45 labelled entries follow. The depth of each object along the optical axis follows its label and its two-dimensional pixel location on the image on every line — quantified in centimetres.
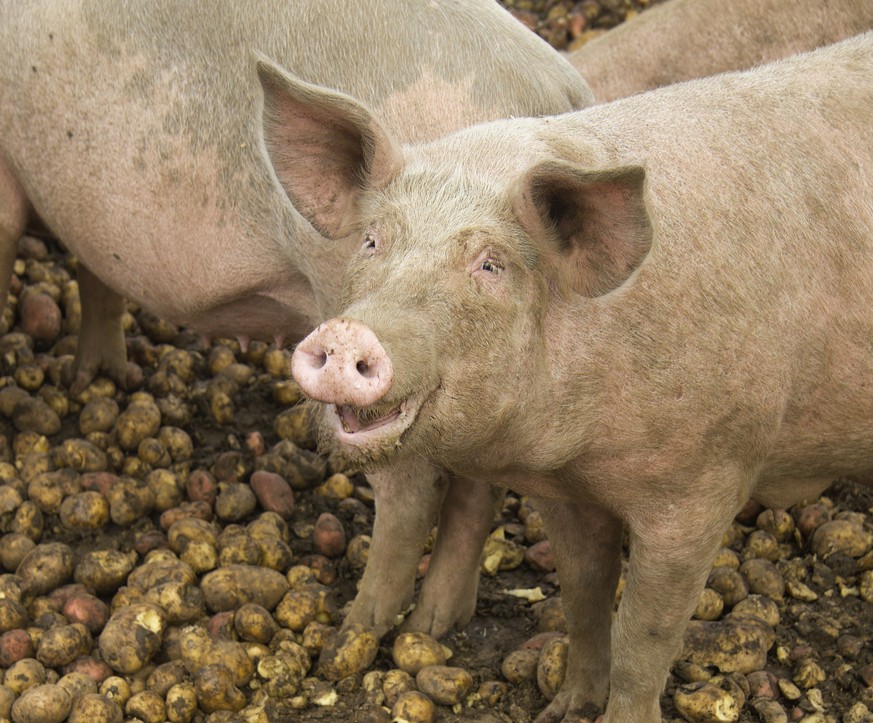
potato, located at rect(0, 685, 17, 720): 358
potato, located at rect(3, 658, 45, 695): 365
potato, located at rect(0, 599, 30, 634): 388
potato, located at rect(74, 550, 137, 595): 412
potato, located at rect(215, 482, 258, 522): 448
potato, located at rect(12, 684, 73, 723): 352
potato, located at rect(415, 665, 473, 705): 369
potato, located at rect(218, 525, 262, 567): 421
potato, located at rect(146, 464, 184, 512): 455
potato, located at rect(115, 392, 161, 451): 481
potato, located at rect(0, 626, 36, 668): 377
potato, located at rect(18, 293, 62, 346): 539
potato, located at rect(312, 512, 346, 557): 436
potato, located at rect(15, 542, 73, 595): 408
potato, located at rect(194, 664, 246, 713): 363
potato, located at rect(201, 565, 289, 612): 402
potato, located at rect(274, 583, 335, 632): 400
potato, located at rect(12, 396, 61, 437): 486
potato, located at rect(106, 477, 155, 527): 444
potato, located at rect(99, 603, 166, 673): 378
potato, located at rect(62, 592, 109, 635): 395
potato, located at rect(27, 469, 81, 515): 444
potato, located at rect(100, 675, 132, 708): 366
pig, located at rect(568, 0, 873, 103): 487
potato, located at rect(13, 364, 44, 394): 507
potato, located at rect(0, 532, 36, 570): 423
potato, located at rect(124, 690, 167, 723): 360
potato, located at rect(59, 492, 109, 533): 439
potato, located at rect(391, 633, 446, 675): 383
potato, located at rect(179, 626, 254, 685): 374
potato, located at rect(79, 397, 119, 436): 488
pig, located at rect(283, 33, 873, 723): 269
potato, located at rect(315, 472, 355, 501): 466
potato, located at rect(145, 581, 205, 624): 398
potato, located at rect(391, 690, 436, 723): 359
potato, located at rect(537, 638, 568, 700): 373
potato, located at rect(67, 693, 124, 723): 352
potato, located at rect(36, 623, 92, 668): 378
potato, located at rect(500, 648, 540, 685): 380
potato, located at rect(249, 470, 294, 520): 455
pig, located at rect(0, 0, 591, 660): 364
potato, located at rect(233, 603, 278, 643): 389
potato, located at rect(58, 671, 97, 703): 362
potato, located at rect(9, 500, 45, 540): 434
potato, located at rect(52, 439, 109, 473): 464
